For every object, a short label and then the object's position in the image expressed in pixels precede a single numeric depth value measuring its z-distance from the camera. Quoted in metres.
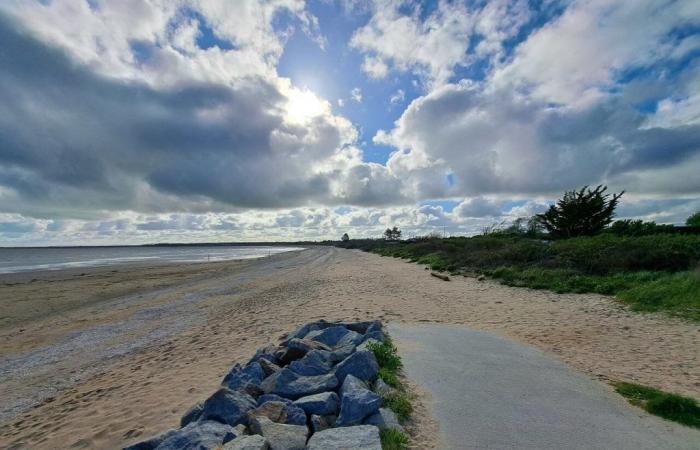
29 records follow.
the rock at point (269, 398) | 4.31
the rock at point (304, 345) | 6.12
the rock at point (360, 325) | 7.86
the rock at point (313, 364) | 5.20
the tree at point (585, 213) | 35.84
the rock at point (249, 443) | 3.21
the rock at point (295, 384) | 4.66
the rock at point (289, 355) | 6.09
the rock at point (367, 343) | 6.05
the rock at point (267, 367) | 5.42
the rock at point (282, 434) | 3.38
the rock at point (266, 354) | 5.92
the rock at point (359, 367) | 4.95
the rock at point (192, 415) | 4.20
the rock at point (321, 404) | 4.17
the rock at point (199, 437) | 3.45
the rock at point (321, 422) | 3.93
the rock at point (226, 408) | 3.93
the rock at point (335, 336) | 6.88
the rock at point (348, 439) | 3.30
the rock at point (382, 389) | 4.58
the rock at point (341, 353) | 5.84
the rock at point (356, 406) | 3.83
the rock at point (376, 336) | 6.92
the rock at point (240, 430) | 3.61
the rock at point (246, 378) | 4.86
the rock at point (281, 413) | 3.89
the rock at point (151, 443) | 3.67
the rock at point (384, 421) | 3.84
